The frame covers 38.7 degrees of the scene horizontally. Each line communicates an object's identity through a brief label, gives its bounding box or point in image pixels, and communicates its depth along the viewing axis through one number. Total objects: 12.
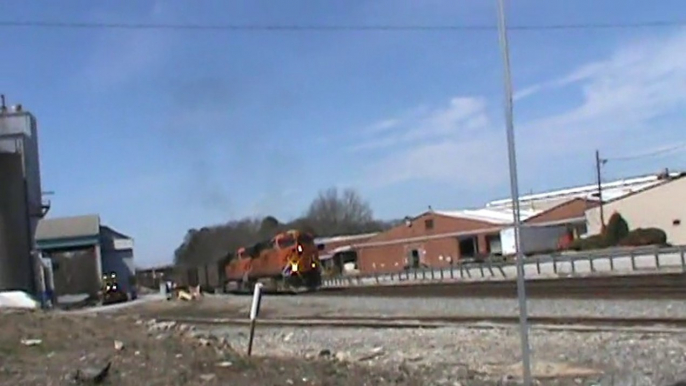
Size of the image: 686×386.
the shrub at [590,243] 67.81
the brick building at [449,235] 93.38
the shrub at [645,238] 63.93
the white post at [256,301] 15.65
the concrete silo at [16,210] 54.16
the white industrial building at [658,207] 72.19
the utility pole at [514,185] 6.98
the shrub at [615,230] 68.12
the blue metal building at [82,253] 75.44
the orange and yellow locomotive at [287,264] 51.12
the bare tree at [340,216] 167.38
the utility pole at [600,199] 76.69
